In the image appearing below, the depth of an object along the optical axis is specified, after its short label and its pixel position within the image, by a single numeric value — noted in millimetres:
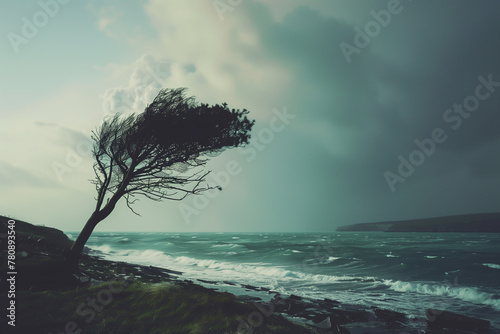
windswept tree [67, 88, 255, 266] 12195
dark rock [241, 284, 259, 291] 18047
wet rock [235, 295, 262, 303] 13027
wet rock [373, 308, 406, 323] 11280
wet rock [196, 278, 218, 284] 20116
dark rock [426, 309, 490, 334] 10477
